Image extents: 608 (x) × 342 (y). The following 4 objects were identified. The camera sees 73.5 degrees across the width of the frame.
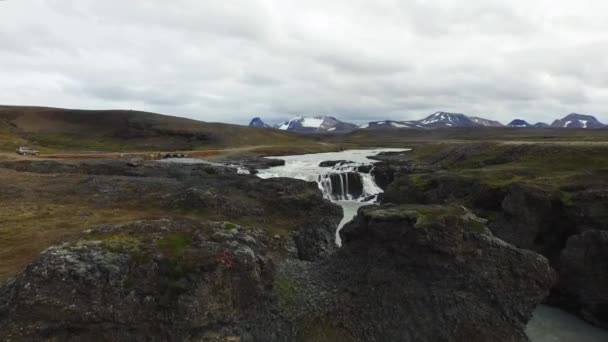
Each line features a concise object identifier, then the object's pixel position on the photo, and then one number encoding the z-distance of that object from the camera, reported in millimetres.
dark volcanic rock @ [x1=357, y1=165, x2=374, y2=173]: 90612
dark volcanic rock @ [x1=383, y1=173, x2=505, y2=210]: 46000
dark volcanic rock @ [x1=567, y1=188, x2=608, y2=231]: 34938
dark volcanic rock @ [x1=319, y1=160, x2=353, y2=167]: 106462
